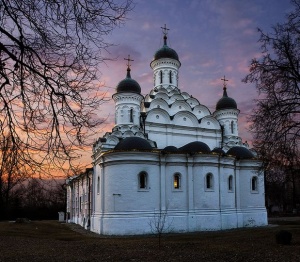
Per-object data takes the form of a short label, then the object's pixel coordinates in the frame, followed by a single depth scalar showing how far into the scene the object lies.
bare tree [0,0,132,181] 5.69
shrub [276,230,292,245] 14.66
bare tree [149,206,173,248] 22.83
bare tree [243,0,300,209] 14.42
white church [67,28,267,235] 23.11
